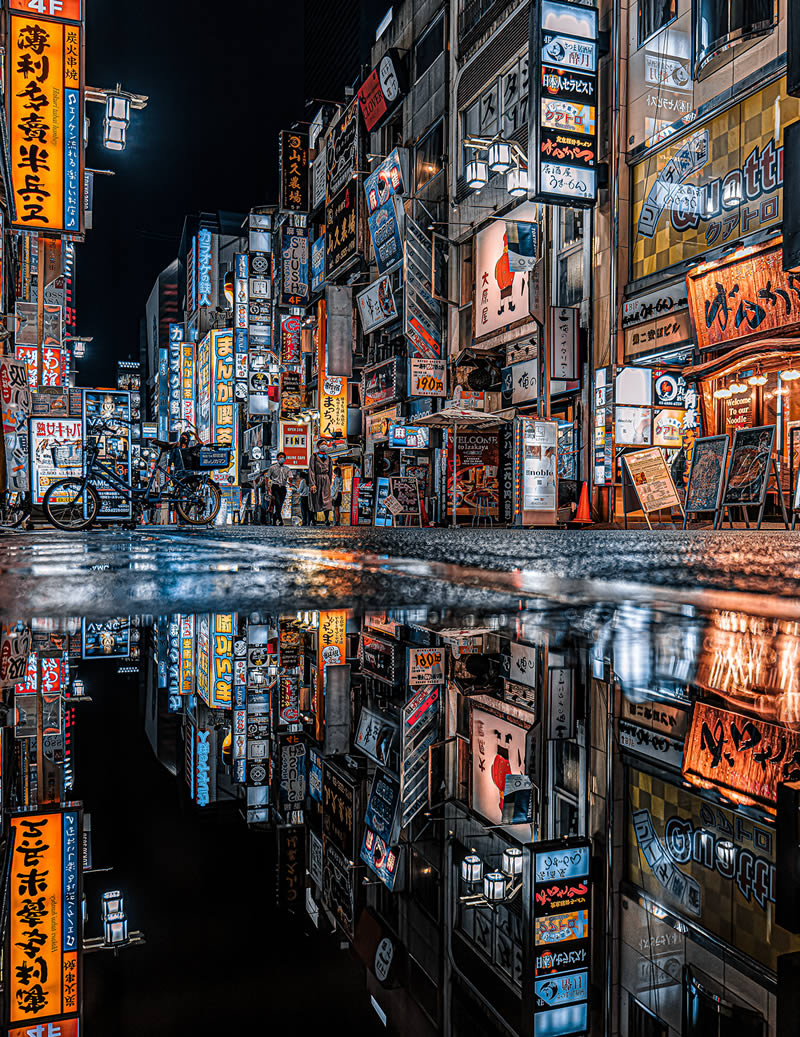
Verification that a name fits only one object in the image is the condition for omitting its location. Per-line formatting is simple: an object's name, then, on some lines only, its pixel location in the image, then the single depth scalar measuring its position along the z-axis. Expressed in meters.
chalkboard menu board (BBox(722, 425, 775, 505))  8.55
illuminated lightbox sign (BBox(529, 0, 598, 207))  12.68
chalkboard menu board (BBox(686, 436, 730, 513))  9.35
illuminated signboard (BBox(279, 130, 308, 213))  32.00
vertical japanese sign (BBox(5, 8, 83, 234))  11.05
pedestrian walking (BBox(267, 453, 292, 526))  27.14
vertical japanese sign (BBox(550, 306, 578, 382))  14.11
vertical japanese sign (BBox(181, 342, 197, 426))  58.63
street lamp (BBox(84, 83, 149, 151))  12.84
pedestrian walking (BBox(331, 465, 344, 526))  27.67
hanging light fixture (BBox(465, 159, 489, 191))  14.44
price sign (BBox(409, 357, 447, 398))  19.98
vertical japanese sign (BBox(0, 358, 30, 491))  14.46
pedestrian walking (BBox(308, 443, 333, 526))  27.80
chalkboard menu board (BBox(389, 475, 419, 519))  20.09
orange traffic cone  13.22
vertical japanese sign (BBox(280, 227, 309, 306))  32.66
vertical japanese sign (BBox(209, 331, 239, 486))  45.47
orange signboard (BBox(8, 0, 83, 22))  11.10
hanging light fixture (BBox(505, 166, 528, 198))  13.55
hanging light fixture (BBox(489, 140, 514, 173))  14.22
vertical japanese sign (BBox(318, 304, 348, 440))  27.25
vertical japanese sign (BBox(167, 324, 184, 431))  60.47
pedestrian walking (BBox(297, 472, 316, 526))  28.25
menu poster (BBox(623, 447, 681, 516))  9.93
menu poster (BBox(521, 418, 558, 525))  13.72
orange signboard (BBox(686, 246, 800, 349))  9.91
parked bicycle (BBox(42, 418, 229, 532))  10.59
